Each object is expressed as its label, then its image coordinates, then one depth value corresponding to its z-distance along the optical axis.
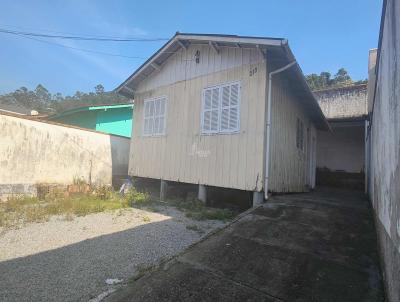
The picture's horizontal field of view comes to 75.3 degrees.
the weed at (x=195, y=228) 5.45
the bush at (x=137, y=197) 8.02
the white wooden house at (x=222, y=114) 6.36
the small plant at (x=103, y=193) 8.41
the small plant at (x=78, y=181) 9.30
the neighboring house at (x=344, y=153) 15.12
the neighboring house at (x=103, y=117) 14.31
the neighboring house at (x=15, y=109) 24.62
